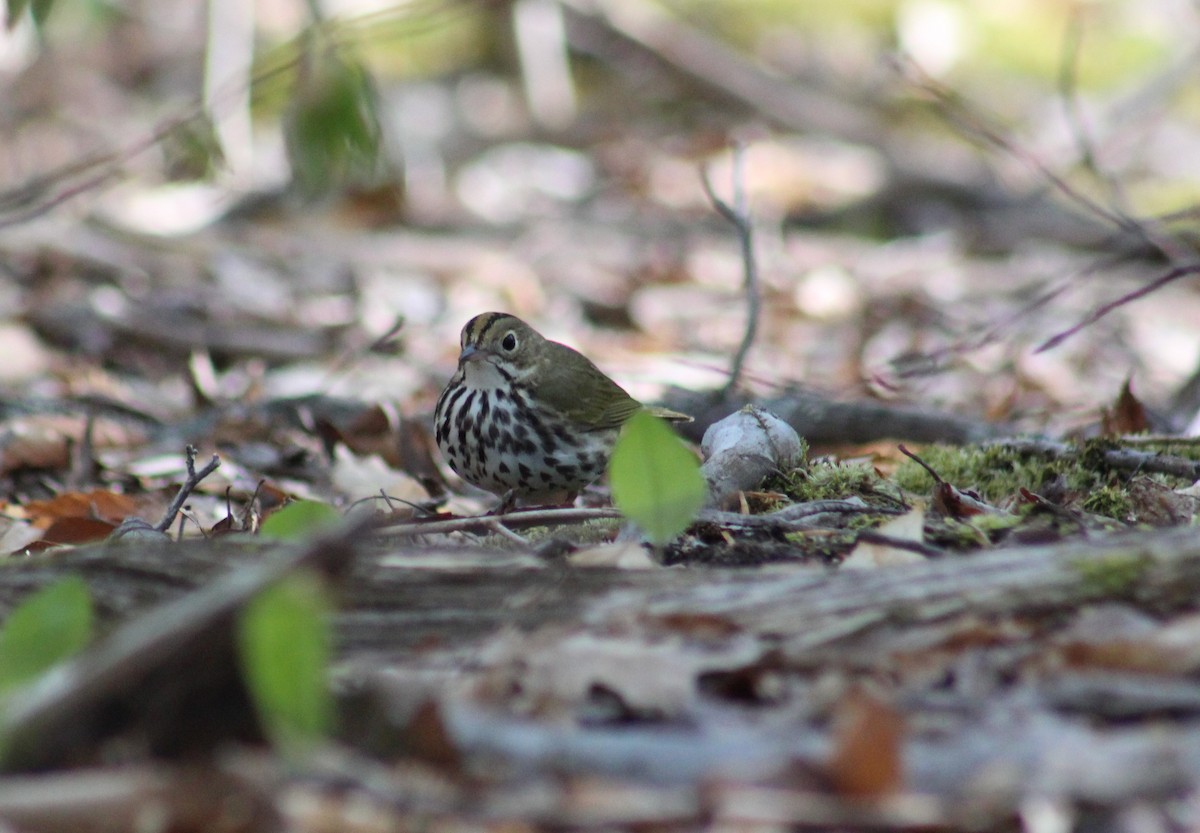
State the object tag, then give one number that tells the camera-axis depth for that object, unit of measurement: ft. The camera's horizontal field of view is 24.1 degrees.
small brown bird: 27.71
